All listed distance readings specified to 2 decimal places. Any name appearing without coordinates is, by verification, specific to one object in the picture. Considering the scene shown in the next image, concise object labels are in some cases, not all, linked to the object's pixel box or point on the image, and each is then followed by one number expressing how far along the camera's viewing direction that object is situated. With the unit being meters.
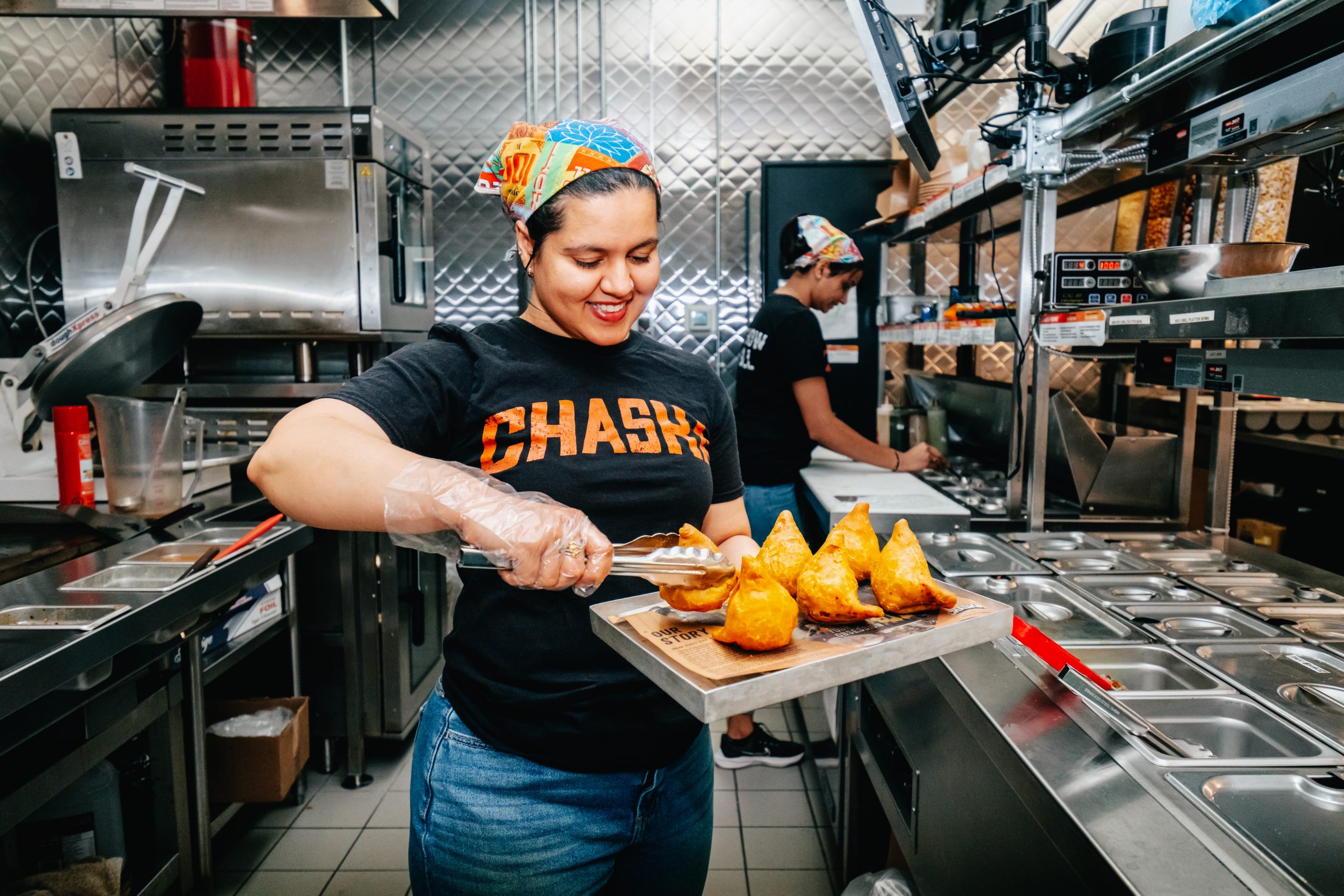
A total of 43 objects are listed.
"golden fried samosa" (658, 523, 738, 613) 1.21
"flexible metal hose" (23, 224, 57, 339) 3.59
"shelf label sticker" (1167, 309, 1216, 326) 1.58
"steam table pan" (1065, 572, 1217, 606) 1.88
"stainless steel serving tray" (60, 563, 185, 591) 1.90
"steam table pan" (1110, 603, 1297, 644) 1.63
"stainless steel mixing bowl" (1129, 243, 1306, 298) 1.75
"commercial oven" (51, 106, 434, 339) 3.22
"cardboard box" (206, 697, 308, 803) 2.53
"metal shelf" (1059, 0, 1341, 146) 1.46
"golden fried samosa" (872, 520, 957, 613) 1.33
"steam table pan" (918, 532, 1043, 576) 2.14
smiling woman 1.23
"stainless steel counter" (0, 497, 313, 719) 1.46
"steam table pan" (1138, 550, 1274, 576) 2.10
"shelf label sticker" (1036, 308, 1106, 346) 2.09
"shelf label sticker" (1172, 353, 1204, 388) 2.03
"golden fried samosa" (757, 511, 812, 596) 1.42
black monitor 2.22
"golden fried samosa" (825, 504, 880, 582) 1.51
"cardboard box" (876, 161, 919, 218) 4.23
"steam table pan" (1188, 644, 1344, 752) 1.28
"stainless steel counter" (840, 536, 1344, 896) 0.95
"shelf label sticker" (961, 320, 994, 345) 2.63
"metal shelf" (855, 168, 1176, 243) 2.68
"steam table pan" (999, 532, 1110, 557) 2.35
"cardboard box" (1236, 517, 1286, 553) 3.40
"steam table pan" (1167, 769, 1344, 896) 0.93
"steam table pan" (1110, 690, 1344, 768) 1.15
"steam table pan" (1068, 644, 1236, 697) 1.42
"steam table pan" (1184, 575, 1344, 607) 1.84
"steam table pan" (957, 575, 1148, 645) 1.66
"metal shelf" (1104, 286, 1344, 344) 1.28
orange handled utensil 2.19
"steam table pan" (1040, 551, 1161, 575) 2.12
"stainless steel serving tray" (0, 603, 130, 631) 1.62
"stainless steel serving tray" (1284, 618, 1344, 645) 1.59
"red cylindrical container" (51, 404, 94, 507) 2.23
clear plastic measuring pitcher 2.23
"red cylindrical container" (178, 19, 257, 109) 3.65
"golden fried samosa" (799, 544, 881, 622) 1.28
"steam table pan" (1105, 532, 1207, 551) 2.35
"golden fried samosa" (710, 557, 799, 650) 1.16
